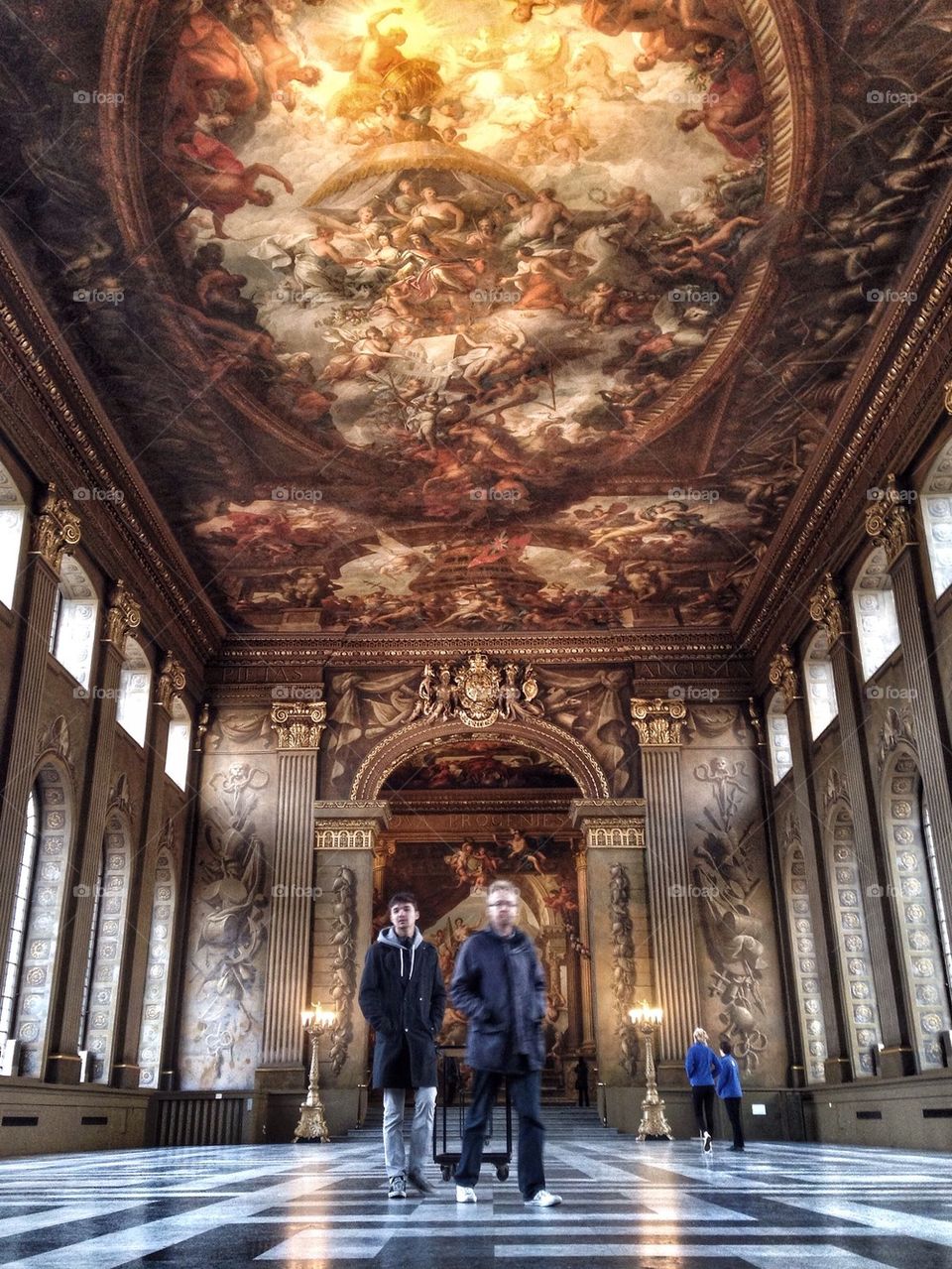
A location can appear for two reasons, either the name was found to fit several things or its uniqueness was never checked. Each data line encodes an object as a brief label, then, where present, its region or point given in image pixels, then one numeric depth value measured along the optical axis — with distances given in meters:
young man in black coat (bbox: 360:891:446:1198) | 6.23
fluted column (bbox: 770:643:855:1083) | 17.72
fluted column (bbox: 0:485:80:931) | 13.31
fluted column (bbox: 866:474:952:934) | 13.42
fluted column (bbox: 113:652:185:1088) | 17.47
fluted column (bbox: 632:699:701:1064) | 19.88
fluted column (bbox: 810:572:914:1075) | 15.08
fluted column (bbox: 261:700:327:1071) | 19.80
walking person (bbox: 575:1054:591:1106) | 26.31
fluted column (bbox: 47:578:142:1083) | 14.73
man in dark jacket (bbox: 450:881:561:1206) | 5.27
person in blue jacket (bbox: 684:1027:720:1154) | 13.89
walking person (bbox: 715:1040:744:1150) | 13.78
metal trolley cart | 7.12
